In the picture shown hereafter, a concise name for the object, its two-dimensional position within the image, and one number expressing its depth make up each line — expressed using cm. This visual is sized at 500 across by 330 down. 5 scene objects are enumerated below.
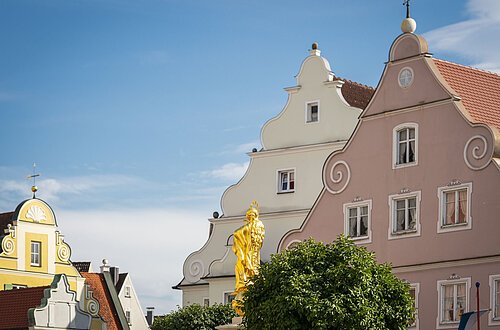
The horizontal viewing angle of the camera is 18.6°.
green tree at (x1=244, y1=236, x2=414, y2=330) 4309
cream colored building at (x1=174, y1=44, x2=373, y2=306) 6044
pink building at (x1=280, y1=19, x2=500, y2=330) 4659
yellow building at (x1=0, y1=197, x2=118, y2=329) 7006
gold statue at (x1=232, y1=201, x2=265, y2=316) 4659
